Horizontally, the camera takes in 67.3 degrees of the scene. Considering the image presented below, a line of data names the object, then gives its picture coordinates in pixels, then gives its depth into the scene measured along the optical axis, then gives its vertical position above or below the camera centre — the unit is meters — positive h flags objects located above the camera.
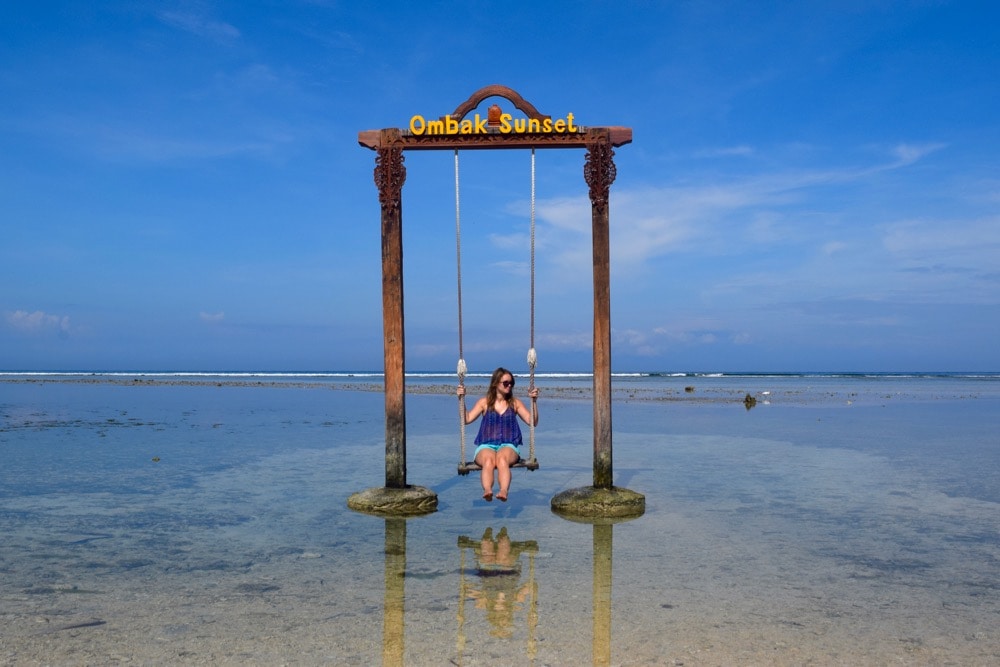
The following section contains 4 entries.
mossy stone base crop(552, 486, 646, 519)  9.08 -1.75
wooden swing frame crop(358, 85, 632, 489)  9.71 +1.81
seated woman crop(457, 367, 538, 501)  9.34 -0.82
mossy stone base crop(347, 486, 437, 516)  9.24 -1.74
